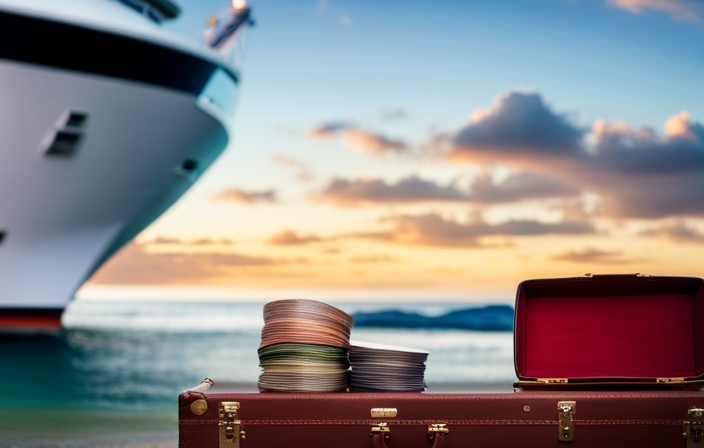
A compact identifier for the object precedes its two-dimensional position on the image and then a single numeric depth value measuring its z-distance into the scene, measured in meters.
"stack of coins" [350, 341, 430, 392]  2.24
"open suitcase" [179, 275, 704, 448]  2.21
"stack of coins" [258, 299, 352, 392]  2.23
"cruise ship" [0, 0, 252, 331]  12.18
